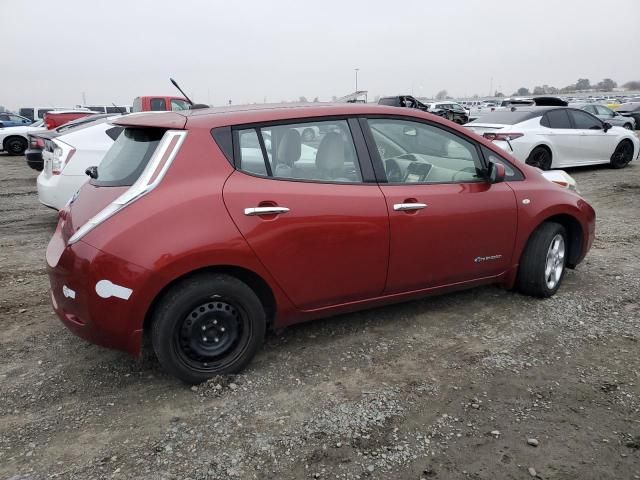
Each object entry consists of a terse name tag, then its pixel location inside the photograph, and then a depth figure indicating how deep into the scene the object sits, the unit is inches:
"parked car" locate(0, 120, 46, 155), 693.3
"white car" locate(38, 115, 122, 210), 246.1
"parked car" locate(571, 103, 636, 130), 781.3
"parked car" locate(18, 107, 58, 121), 1300.4
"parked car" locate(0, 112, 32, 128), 916.0
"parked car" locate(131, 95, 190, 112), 728.3
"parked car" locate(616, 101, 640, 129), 993.5
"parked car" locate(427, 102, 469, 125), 1122.0
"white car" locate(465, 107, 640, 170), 391.9
